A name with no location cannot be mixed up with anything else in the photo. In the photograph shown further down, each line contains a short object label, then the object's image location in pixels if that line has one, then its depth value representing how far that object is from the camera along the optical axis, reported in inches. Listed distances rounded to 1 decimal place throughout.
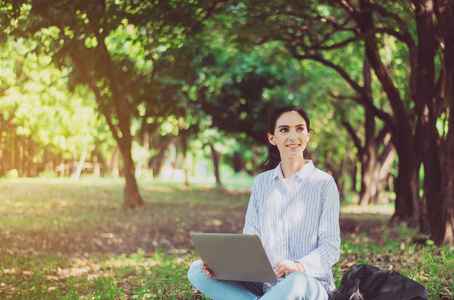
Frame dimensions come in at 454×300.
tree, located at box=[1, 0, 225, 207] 351.3
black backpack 141.2
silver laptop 133.4
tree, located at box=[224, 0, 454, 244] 345.4
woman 138.6
